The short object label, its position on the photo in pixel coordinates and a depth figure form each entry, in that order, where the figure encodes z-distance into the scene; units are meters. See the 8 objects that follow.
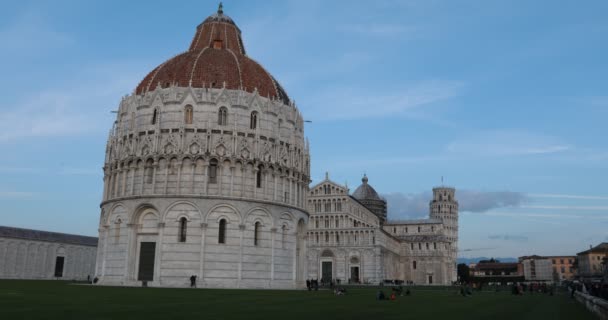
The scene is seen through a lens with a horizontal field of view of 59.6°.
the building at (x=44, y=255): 71.81
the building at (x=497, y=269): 160.64
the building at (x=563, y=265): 162.66
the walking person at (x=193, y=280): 39.03
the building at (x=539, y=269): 159.09
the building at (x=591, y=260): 120.82
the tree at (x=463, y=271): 145.44
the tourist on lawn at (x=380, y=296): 28.78
